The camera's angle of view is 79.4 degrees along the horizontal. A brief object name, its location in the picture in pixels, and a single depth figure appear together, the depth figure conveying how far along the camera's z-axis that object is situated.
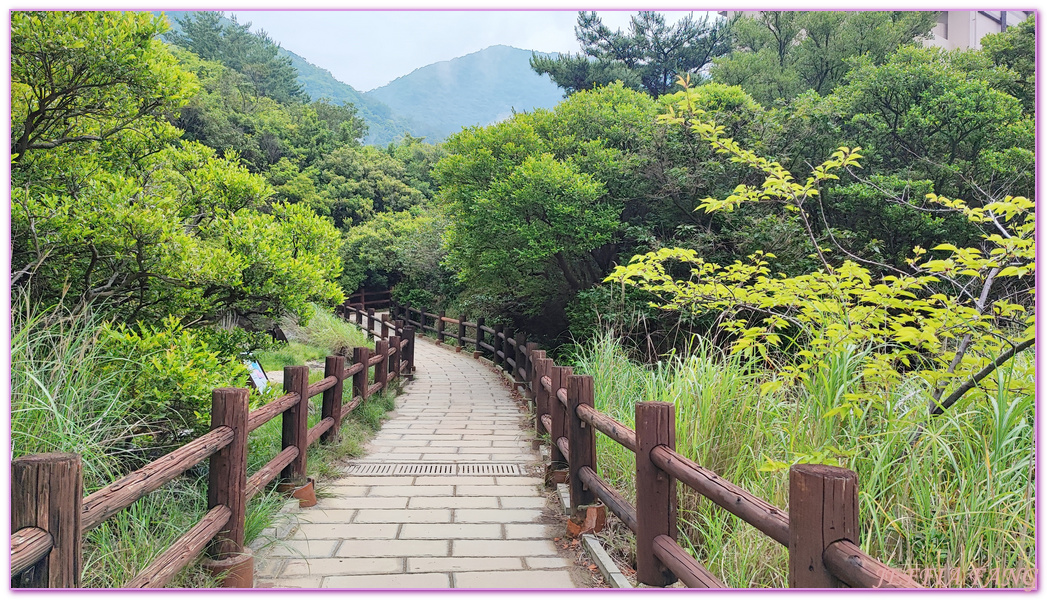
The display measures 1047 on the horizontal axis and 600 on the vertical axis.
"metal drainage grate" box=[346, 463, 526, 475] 4.46
